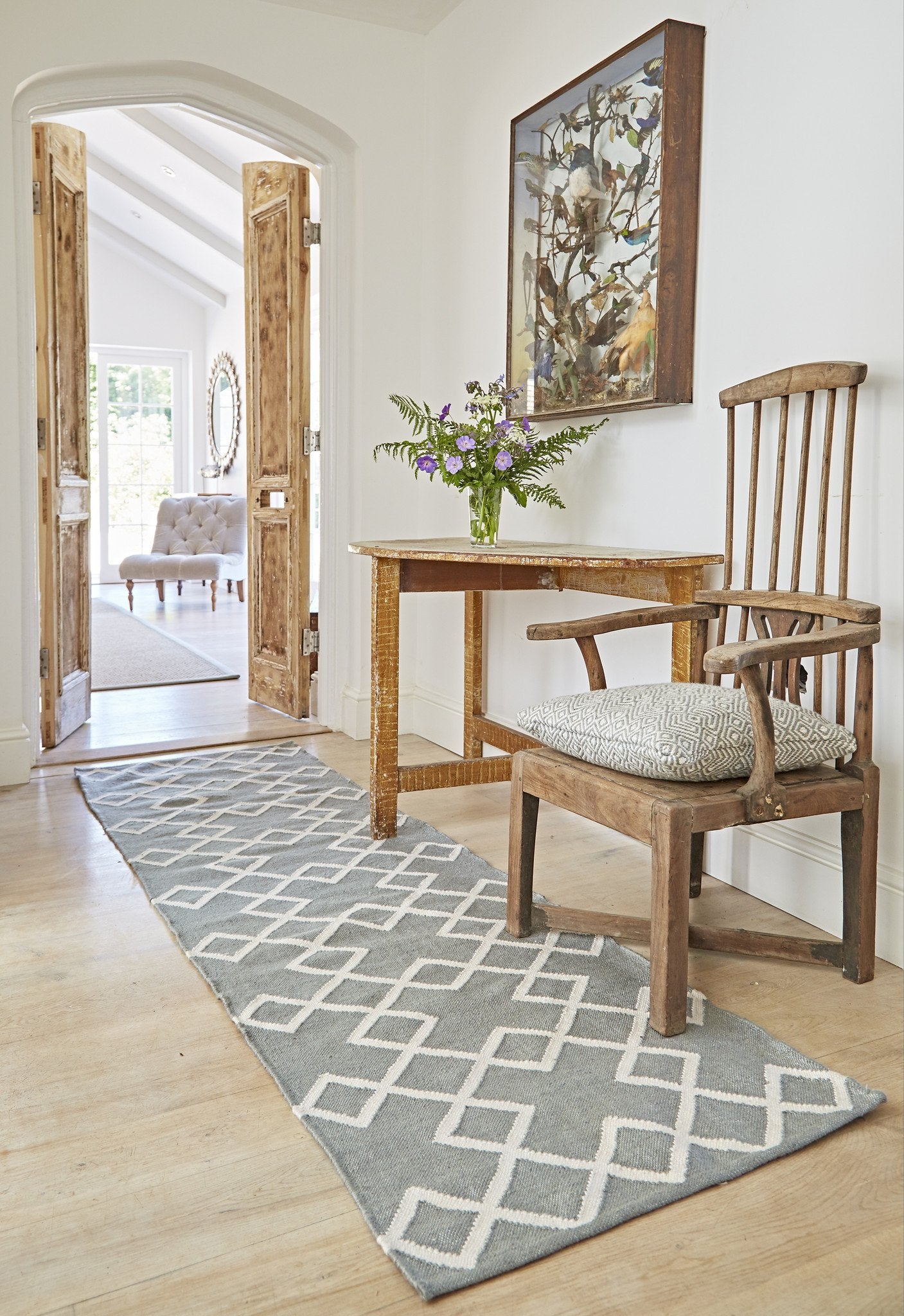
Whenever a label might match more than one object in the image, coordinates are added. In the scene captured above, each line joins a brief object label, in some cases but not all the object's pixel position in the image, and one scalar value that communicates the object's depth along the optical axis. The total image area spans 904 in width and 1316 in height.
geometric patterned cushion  1.81
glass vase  2.95
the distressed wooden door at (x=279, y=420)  4.27
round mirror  9.19
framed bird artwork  2.61
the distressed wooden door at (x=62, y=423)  3.66
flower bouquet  2.87
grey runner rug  1.39
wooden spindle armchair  1.77
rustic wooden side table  2.50
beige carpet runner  5.12
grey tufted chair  8.20
